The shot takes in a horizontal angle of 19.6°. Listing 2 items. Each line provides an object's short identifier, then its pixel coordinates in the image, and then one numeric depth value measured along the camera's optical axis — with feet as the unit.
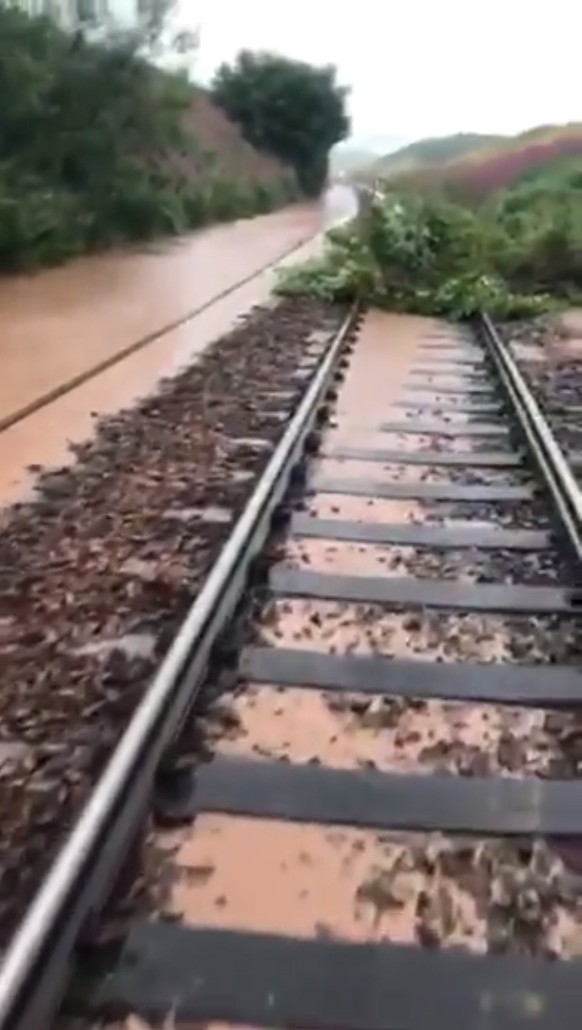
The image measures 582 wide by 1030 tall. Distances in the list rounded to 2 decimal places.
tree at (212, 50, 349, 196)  166.91
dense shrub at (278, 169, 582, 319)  59.88
